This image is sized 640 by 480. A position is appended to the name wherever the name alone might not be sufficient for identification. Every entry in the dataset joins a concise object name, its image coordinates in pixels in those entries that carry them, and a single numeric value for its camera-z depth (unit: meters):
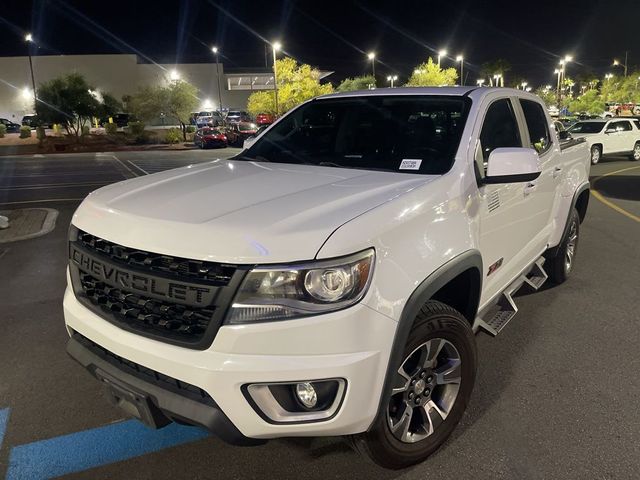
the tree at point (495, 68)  67.00
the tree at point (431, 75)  56.72
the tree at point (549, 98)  69.79
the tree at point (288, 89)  45.47
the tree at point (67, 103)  33.88
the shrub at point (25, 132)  38.62
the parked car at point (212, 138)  29.44
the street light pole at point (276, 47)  36.20
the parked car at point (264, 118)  41.30
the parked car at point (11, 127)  53.77
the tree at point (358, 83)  56.94
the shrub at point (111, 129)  36.39
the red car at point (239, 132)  30.72
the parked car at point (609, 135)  18.05
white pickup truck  2.00
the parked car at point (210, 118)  35.81
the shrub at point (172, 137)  33.84
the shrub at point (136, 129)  35.03
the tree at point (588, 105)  53.82
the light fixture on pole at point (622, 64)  76.59
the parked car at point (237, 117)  38.83
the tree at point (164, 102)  39.88
